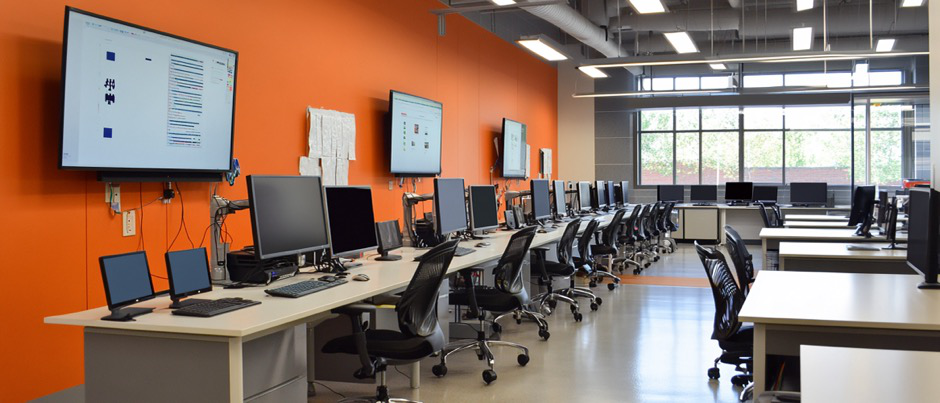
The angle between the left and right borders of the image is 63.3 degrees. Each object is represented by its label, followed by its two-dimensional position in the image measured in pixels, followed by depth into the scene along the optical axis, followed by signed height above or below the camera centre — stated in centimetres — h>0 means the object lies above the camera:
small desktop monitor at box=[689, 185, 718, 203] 1515 +21
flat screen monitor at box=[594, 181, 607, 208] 1229 +17
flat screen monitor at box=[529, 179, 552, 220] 863 +5
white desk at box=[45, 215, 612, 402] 280 -57
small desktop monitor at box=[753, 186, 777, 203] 1459 +18
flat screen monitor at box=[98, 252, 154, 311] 288 -29
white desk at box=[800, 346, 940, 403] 181 -45
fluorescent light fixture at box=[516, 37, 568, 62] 857 +182
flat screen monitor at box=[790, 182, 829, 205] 1428 +20
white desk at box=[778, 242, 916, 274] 520 -40
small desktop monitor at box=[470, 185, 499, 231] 681 -5
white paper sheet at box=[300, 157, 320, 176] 637 +31
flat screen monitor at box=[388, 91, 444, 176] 784 +75
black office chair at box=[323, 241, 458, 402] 368 -62
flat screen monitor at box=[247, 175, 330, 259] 368 -6
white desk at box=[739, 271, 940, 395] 281 -44
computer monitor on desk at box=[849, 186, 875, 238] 677 -4
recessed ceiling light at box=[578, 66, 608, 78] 1049 +186
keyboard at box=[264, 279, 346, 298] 353 -41
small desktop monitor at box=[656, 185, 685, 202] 1523 +21
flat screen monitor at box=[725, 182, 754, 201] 1473 +24
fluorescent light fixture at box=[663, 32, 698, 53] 793 +173
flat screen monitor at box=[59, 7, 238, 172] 399 +61
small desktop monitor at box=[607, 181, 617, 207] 1339 +15
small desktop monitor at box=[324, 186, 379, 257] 437 -10
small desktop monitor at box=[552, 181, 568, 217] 988 +6
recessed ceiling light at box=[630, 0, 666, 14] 656 +172
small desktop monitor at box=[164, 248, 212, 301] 317 -30
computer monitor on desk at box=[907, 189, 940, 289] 347 -14
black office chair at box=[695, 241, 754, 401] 393 -57
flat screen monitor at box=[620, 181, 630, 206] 1415 +21
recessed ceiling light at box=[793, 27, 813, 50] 841 +187
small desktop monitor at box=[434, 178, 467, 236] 595 -2
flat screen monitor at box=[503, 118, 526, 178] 1147 +85
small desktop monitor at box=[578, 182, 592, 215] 1143 +12
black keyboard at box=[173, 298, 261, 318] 300 -42
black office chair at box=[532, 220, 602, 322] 675 -58
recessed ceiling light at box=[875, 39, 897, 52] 926 +195
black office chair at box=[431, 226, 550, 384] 518 -64
